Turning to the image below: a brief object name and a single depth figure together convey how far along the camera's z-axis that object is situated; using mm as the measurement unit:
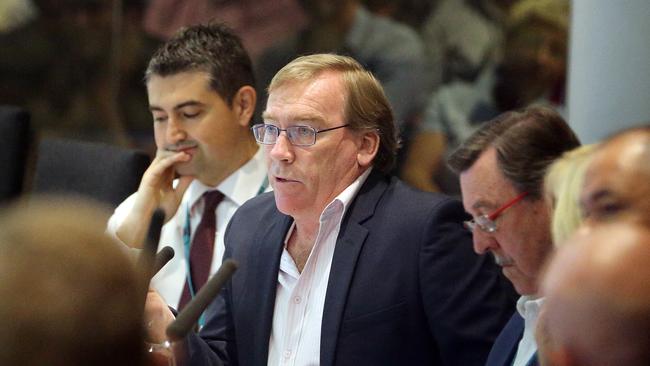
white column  6789
